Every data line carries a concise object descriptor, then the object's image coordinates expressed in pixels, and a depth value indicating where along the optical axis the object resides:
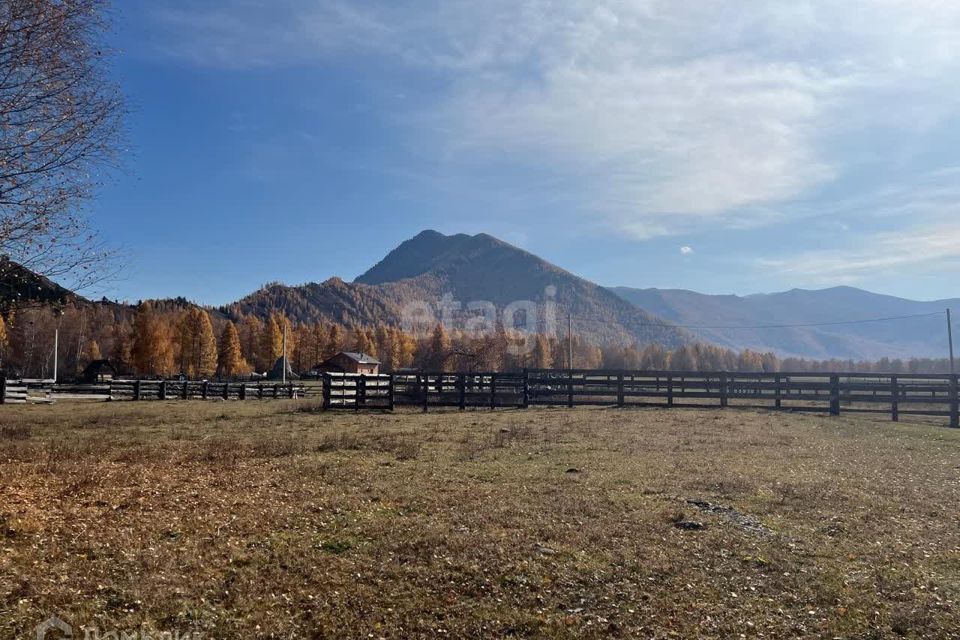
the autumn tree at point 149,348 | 92.25
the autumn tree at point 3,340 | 76.94
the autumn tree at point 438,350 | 91.14
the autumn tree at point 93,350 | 103.91
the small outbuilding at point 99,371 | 70.46
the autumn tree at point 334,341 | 123.12
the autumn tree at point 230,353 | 104.31
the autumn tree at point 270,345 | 112.69
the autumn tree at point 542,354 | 120.56
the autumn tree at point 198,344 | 96.12
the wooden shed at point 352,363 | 83.94
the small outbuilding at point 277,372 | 96.04
